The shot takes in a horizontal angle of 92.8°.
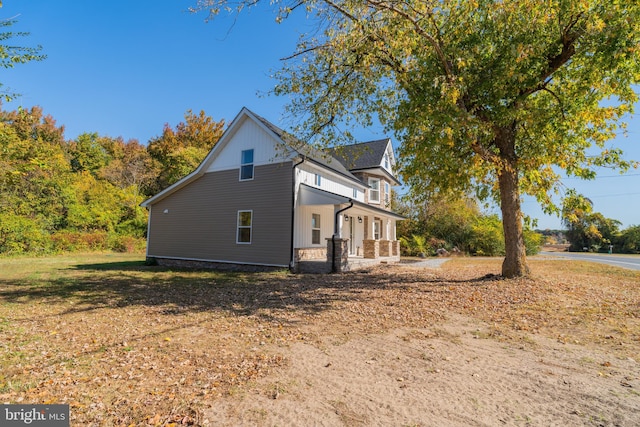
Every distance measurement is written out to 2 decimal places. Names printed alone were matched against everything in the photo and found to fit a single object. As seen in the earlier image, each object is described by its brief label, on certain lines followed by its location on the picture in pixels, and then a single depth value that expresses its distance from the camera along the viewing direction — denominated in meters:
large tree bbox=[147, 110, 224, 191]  32.38
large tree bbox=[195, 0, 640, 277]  7.32
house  13.14
